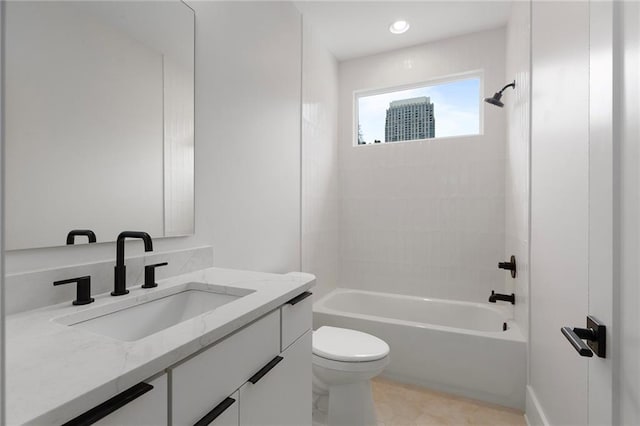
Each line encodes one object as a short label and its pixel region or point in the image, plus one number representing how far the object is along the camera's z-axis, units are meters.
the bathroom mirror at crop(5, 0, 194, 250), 0.90
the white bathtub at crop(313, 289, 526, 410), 1.98
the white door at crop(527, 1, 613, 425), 0.63
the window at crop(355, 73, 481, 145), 2.85
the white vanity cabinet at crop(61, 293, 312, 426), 0.62
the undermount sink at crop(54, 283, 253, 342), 0.91
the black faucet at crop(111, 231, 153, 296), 1.04
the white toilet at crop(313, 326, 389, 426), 1.64
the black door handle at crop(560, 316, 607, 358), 0.62
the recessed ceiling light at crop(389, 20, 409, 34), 2.57
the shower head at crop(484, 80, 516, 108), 2.29
